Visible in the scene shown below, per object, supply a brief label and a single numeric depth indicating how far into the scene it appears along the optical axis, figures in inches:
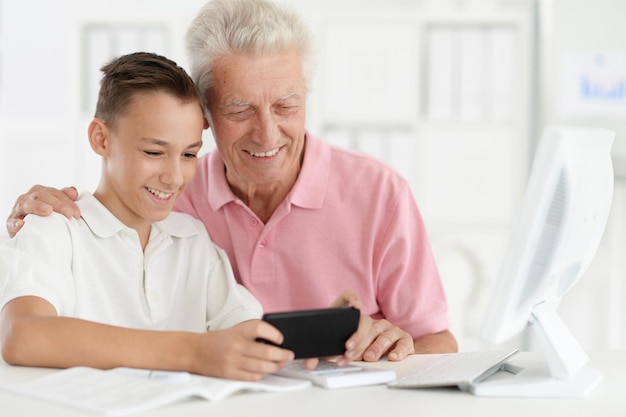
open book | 62.6
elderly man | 80.9
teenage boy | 74.7
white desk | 62.8
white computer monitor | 63.7
